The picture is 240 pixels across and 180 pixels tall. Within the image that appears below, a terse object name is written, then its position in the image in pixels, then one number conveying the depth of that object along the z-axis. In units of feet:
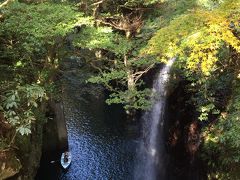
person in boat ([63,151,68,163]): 66.17
